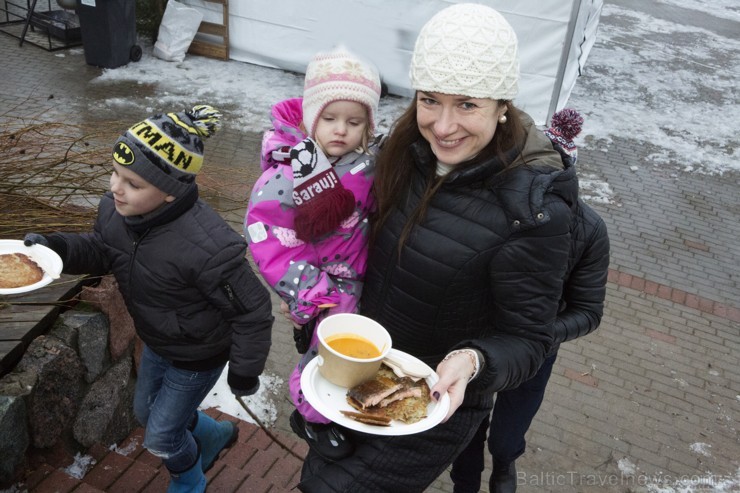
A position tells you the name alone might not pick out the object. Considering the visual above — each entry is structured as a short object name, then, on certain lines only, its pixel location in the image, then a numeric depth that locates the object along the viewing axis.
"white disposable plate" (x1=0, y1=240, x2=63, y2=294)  2.56
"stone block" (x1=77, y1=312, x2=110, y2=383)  3.30
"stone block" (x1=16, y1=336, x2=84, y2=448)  3.01
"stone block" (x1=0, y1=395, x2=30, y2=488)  2.79
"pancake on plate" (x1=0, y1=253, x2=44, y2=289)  2.50
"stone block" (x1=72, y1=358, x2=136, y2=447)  3.40
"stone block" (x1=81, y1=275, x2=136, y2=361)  3.40
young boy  2.66
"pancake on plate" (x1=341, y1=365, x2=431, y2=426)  2.02
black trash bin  9.34
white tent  9.28
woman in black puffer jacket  2.03
